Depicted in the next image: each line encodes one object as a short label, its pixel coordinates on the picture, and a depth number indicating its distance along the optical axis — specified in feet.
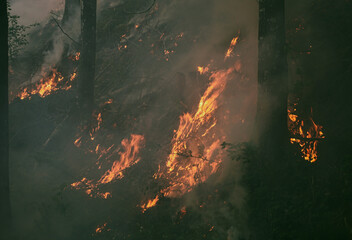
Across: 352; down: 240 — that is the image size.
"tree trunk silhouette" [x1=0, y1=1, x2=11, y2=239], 45.34
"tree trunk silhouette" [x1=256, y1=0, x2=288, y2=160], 44.32
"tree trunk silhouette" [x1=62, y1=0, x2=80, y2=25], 108.58
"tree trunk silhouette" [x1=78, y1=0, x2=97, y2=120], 78.18
